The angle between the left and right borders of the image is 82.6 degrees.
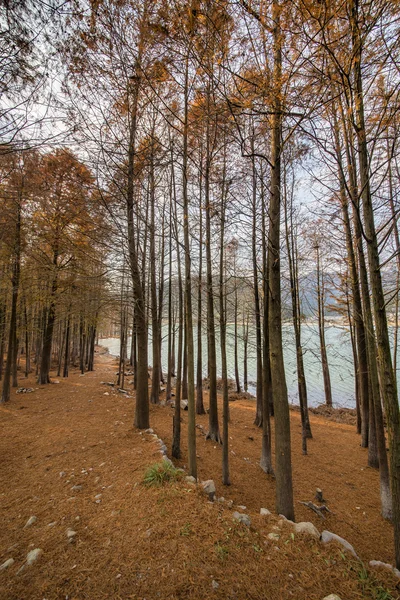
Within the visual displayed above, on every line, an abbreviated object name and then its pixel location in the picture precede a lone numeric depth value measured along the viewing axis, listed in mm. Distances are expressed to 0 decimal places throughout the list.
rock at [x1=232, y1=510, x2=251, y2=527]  2553
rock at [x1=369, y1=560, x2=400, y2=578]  2054
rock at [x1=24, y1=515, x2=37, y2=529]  2554
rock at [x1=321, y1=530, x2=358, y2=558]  2315
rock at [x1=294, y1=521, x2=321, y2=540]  2428
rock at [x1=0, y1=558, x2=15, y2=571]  1999
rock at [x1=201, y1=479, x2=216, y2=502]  3118
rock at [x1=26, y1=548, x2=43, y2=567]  2037
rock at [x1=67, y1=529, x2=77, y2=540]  2310
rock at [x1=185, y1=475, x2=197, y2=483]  3333
